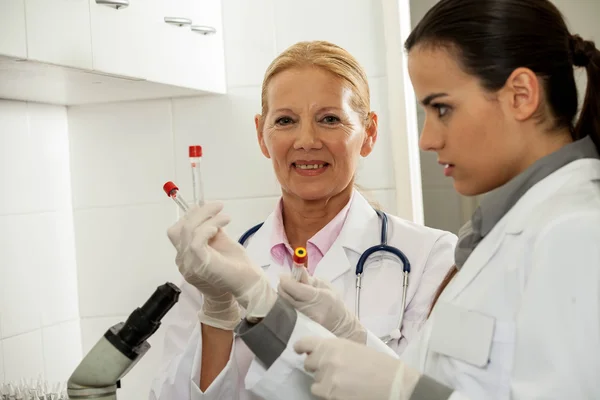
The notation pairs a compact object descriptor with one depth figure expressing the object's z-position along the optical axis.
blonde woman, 1.51
